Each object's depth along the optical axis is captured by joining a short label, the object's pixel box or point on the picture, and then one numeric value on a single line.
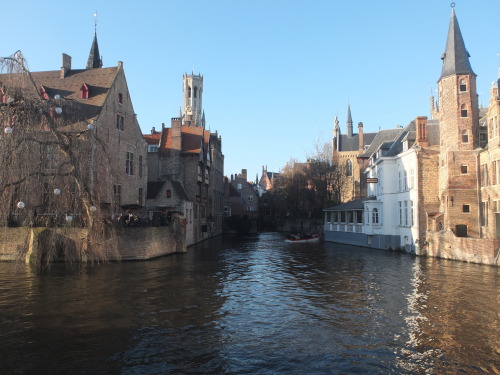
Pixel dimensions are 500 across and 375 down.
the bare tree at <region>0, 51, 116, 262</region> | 17.47
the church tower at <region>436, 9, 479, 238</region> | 27.95
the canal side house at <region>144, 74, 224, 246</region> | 38.03
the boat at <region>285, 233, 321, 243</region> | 44.88
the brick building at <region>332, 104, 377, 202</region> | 69.06
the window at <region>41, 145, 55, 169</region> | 18.83
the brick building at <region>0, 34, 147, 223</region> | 18.35
